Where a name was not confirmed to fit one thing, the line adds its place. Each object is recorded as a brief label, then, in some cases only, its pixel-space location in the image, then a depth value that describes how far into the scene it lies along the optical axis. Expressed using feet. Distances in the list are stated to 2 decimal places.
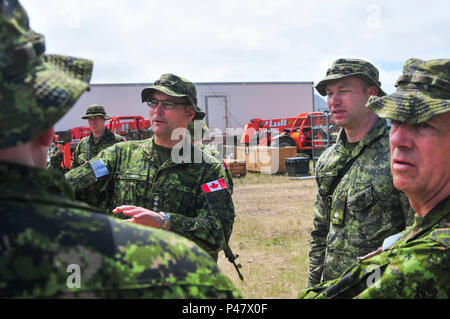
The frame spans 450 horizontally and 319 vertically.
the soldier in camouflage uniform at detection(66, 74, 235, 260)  8.52
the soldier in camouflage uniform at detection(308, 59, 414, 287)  7.95
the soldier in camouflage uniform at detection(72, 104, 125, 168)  23.47
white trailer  74.23
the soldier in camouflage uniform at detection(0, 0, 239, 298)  2.72
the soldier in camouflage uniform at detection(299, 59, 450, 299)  4.25
